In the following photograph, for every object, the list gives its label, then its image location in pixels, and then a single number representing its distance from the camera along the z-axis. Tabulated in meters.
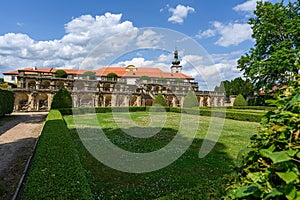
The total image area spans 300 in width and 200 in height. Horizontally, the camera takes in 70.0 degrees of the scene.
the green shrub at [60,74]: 43.47
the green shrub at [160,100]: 32.34
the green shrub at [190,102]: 32.81
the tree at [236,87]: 55.27
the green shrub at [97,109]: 23.63
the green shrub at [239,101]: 37.41
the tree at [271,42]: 20.16
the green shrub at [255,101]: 37.83
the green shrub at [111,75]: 46.28
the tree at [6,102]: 19.48
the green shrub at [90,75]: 41.78
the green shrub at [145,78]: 43.16
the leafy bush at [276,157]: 0.90
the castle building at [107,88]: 35.94
